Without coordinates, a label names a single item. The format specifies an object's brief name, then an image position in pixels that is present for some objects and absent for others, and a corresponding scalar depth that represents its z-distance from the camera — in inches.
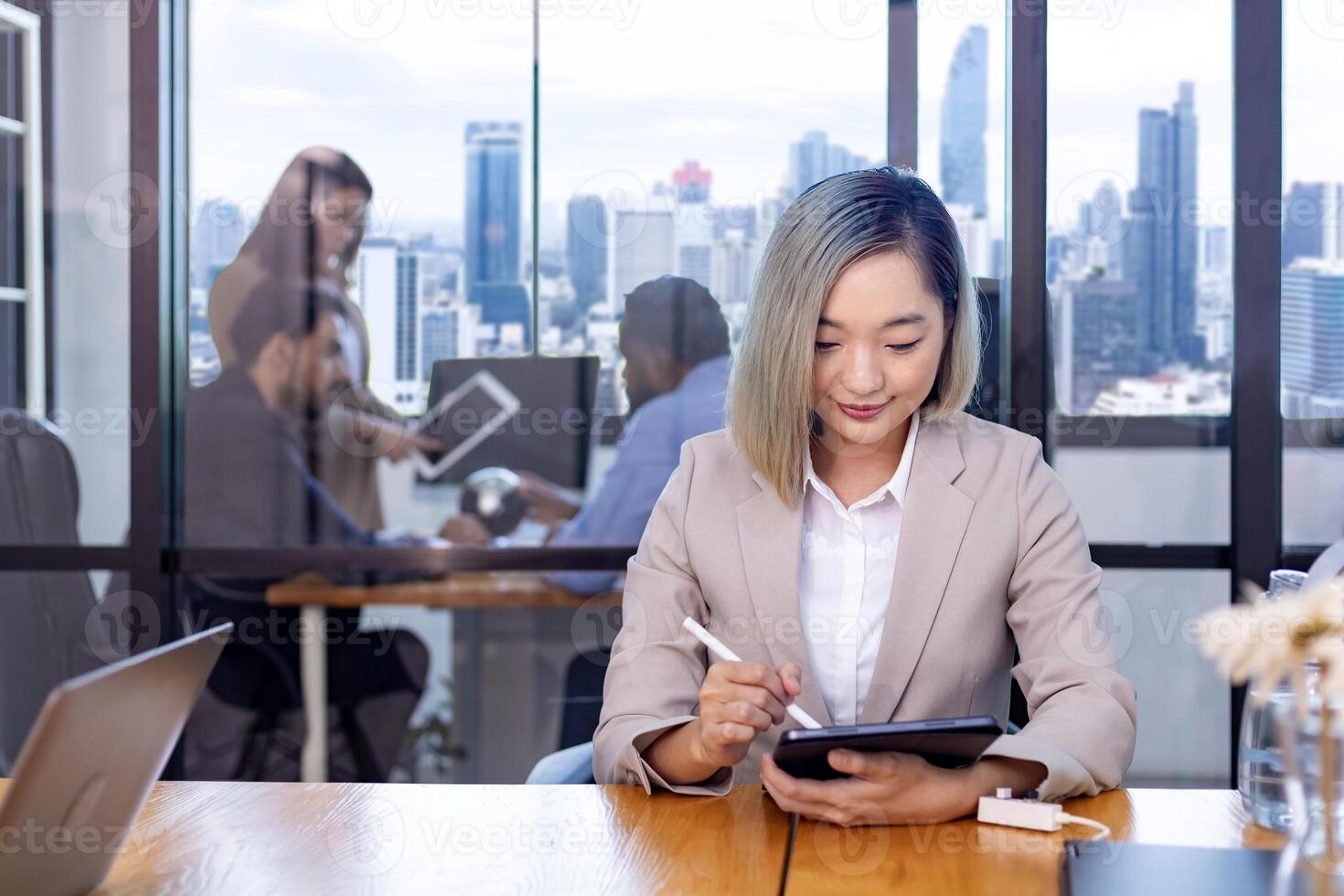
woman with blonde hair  63.0
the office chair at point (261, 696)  113.3
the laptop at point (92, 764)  35.6
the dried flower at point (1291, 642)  30.9
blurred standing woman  110.3
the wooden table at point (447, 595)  107.3
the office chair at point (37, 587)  107.3
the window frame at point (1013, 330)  94.6
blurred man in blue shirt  108.3
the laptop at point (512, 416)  112.1
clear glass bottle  49.2
